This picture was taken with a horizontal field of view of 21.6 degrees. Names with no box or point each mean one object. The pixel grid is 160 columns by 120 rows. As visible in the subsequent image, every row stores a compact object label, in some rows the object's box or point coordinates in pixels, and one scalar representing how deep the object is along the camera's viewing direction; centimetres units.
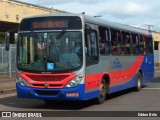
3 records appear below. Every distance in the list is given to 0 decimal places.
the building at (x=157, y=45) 6199
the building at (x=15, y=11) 2834
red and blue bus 1248
